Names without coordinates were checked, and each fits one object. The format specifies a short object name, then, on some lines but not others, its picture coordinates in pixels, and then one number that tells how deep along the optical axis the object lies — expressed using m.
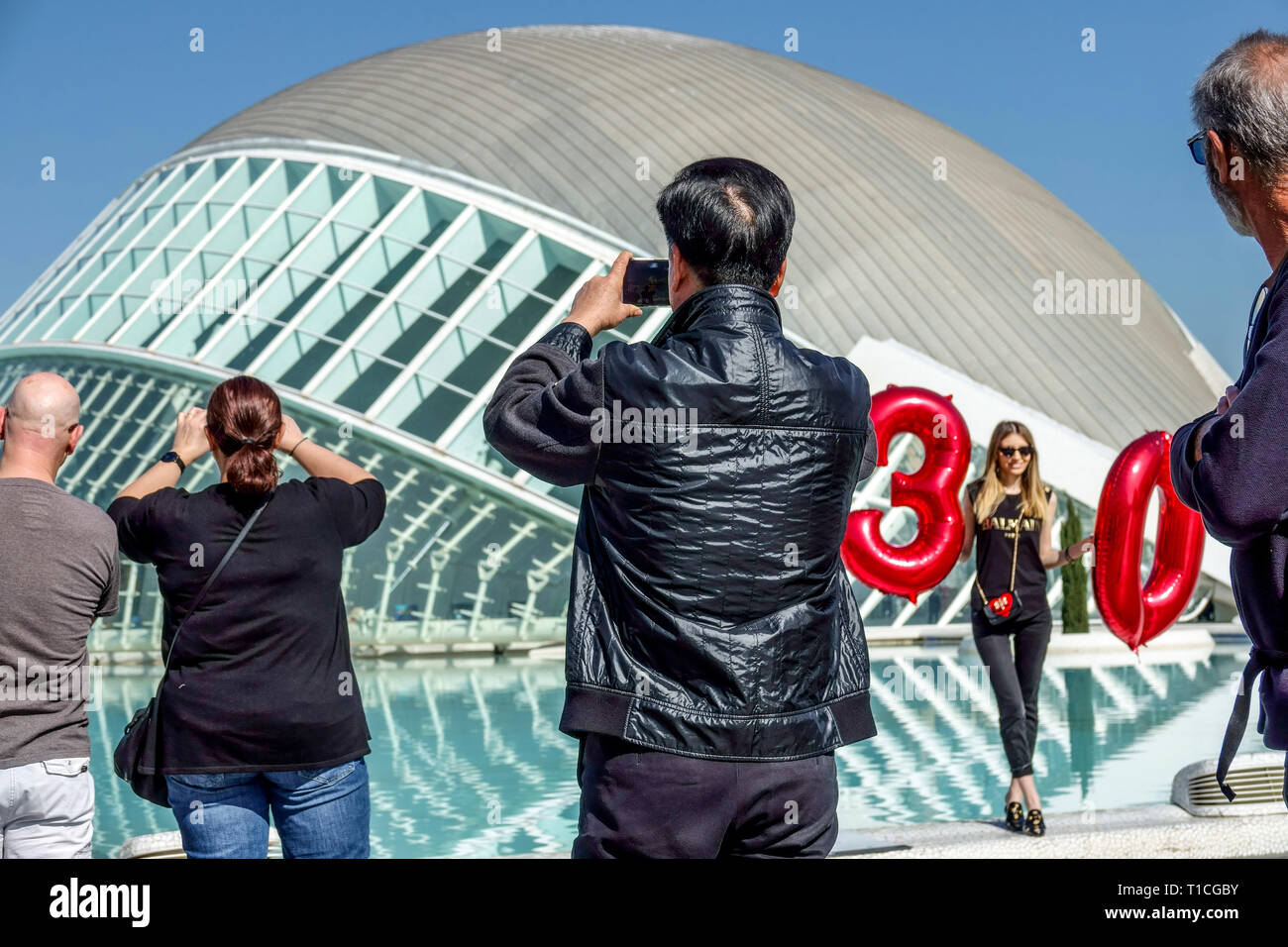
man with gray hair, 2.02
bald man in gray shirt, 3.16
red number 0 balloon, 8.40
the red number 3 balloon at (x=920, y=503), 9.34
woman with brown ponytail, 3.05
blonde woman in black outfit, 5.73
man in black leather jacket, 2.18
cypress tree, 18.66
